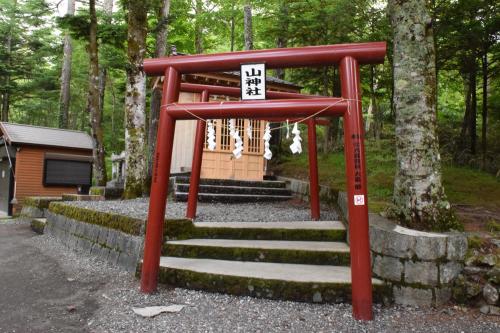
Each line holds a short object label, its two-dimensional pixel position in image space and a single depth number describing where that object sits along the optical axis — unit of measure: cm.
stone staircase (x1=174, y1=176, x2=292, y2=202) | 916
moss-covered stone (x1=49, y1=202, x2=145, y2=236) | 519
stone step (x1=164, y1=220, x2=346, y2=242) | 502
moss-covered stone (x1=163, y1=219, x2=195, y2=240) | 500
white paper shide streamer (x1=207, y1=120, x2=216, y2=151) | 433
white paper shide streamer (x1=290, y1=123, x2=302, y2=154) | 369
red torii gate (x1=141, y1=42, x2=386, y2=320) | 326
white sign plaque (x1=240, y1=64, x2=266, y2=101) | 375
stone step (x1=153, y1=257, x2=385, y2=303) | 357
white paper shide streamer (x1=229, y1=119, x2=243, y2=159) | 412
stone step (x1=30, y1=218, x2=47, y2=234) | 920
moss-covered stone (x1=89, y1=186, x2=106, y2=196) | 981
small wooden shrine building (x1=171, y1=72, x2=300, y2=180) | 1069
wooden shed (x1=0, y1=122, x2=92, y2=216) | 1470
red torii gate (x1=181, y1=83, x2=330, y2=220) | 583
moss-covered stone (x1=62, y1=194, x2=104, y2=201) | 973
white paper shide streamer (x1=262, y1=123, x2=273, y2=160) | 412
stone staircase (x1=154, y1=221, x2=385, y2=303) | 363
